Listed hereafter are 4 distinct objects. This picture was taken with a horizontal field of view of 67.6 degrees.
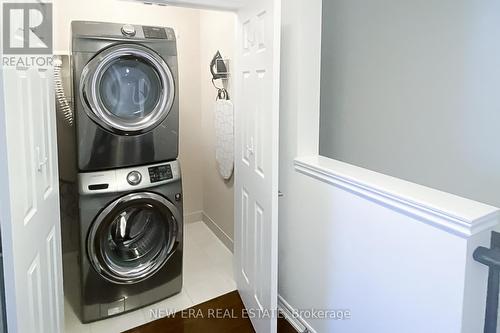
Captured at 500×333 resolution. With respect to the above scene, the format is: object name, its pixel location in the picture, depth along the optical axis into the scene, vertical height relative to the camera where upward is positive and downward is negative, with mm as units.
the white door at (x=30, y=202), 1061 -288
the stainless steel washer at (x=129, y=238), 2172 -760
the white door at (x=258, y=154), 1780 -197
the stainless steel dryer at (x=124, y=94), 2064 +135
